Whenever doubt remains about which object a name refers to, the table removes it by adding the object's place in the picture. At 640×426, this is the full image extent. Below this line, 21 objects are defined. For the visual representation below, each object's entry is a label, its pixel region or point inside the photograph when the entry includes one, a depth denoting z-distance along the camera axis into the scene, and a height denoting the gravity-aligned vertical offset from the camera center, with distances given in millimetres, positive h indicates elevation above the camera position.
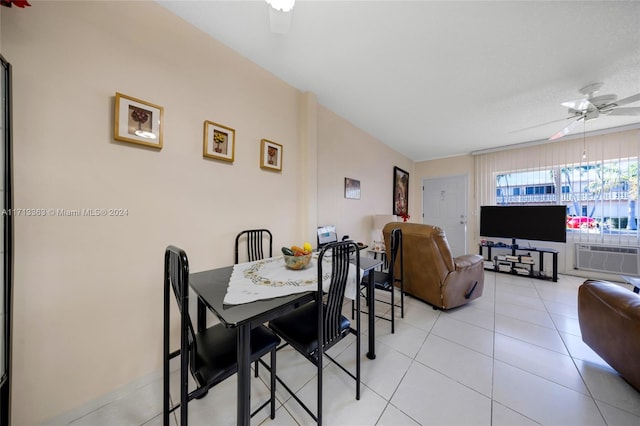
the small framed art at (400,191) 4668 +509
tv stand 3603 -885
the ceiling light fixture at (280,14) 1133 +1144
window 3385 +633
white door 4828 +174
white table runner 1082 -427
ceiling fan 2203 +1253
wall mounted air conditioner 3328 -732
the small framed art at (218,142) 1681 +584
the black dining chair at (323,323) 1079 -689
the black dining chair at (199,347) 855 -695
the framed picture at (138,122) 1294 +580
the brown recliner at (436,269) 2279 -652
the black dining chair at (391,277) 2014 -678
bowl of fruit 1478 -328
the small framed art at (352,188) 3254 +385
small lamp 3534 -194
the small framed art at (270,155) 2092 +584
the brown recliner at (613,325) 1245 -741
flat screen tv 3557 -152
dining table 860 -441
